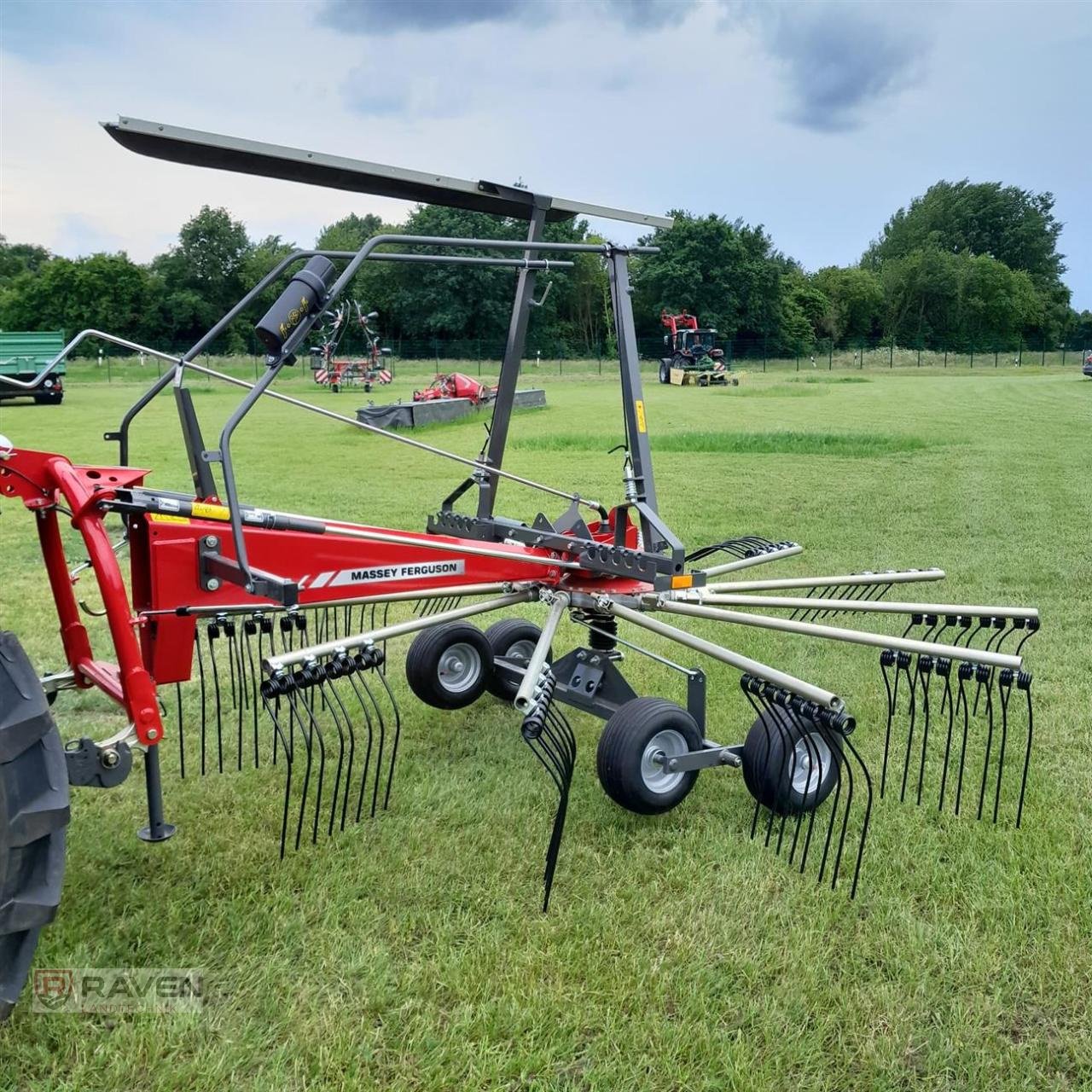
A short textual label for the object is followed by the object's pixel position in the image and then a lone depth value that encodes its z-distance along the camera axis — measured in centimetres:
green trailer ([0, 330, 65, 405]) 2366
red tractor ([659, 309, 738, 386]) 3747
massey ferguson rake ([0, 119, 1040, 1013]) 287
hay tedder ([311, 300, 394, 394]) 2959
